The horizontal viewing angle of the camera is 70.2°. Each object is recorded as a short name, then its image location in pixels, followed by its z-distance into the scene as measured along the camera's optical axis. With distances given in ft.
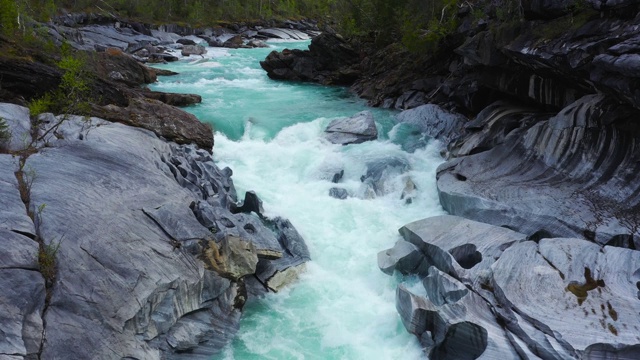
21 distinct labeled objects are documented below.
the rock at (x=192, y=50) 139.33
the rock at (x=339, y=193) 49.34
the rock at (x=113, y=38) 135.87
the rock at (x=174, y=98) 71.82
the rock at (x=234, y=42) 169.07
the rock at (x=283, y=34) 203.50
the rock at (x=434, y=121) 65.36
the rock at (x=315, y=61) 108.12
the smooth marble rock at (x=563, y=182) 35.83
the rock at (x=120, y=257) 21.97
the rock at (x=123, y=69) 81.63
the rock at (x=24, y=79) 44.06
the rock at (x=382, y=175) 50.55
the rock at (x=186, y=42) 164.01
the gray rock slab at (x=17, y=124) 33.25
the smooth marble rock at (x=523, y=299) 24.61
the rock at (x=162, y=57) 125.80
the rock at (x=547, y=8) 43.18
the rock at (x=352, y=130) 63.41
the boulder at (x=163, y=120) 49.08
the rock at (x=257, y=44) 172.04
